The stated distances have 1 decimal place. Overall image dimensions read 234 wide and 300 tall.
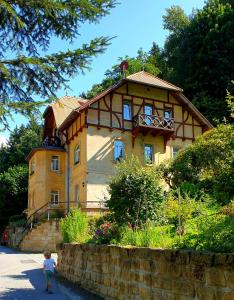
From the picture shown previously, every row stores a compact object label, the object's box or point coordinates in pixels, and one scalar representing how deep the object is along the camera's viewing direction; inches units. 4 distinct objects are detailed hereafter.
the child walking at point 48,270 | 511.2
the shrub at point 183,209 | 435.8
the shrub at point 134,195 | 510.0
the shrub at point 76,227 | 594.9
